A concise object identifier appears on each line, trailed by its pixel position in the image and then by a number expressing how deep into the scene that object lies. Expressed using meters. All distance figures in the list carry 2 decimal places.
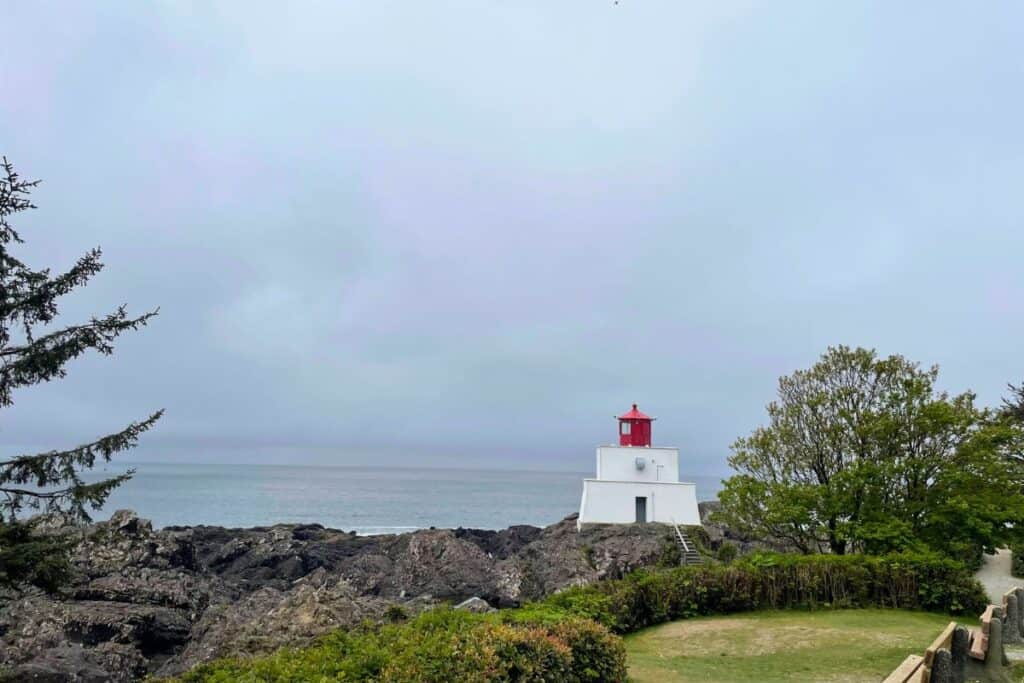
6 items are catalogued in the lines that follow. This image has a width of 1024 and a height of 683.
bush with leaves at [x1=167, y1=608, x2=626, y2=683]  7.18
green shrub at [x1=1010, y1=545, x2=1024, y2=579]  22.75
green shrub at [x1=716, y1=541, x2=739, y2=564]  30.49
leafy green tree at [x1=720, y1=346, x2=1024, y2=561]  17.72
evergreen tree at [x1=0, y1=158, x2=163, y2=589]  11.66
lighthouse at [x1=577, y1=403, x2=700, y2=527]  37.53
